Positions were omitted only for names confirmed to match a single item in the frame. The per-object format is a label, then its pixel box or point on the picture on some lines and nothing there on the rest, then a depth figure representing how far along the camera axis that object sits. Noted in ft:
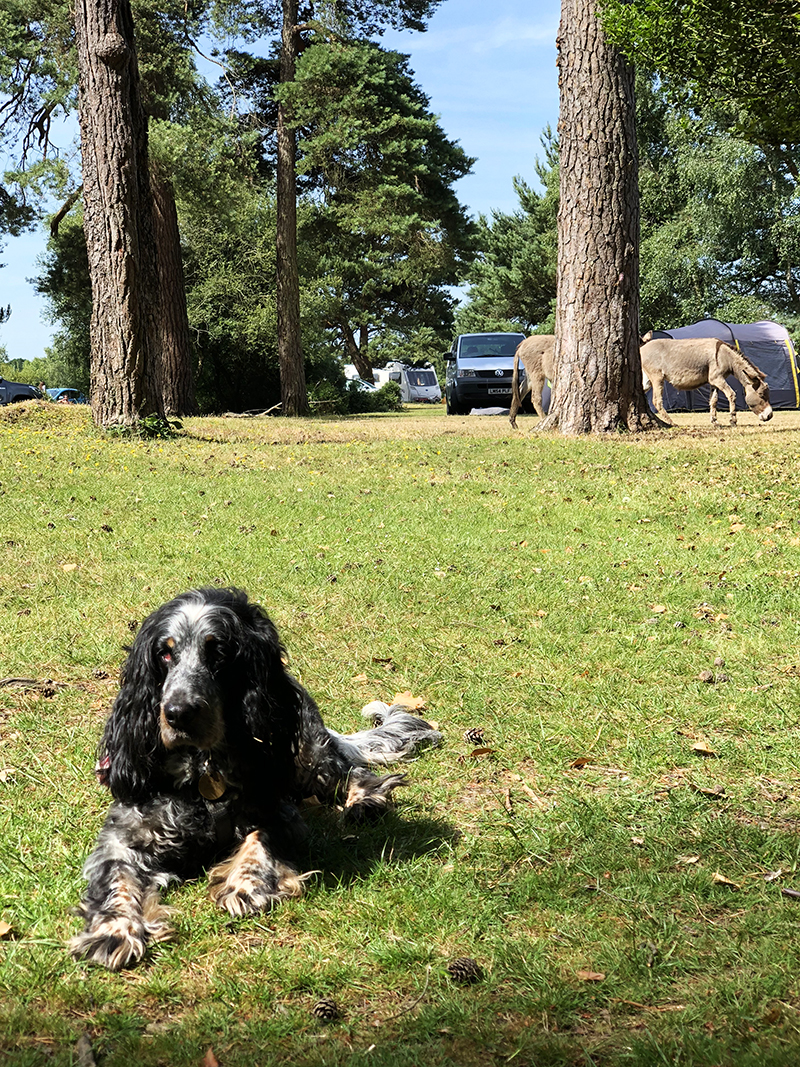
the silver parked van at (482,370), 92.32
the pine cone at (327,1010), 8.41
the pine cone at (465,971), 8.91
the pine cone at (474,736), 14.75
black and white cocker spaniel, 9.97
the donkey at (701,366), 66.64
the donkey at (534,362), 64.03
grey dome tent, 92.89
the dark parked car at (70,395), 137.68
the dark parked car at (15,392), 115.67
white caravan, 176.04
